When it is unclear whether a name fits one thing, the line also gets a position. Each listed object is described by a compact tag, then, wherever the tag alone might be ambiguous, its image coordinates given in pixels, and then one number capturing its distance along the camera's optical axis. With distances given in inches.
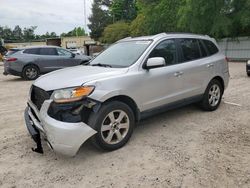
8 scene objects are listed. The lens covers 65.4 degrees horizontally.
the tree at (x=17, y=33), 2259.0
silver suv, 100.3
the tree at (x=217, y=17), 550.5
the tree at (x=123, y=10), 1927.6
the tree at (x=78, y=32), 2842.7
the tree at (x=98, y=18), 2116.8
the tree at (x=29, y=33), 2337.9
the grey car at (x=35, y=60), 340.1
